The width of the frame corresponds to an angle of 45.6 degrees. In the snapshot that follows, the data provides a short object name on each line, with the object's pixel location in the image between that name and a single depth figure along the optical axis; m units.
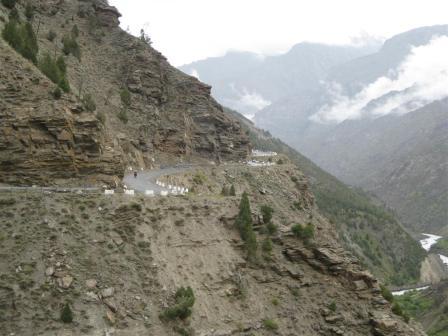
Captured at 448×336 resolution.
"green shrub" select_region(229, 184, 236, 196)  52.31
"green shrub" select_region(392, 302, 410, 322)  43.94
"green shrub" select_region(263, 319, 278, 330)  37.94
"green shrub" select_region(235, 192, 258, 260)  43.09
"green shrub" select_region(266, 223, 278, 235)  45.72
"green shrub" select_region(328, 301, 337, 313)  40.75
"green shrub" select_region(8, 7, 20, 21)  59.77
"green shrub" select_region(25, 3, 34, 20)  67.56
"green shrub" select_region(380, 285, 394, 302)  46.03
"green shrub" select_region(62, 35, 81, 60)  68.19
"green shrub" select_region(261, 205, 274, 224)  46.94
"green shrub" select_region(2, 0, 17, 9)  62.91
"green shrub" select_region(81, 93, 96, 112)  56.57
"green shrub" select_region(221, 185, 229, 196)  52.67
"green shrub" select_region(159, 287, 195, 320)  34.16
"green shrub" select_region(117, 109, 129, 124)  66.88
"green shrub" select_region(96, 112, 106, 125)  56.17
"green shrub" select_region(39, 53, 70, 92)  44.69
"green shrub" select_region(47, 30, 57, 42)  67.12
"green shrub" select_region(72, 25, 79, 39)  72.72
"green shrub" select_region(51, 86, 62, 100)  42.72
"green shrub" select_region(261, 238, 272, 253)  43.69
